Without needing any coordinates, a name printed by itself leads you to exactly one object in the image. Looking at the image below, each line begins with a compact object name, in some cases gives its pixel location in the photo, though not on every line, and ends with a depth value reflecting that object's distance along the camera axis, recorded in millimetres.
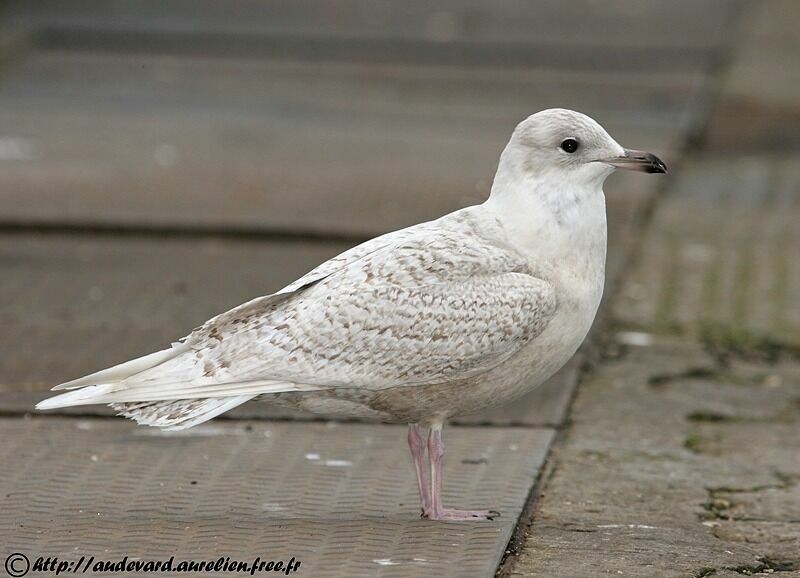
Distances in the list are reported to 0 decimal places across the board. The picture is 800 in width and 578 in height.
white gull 9977
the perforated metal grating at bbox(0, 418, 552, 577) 9547
